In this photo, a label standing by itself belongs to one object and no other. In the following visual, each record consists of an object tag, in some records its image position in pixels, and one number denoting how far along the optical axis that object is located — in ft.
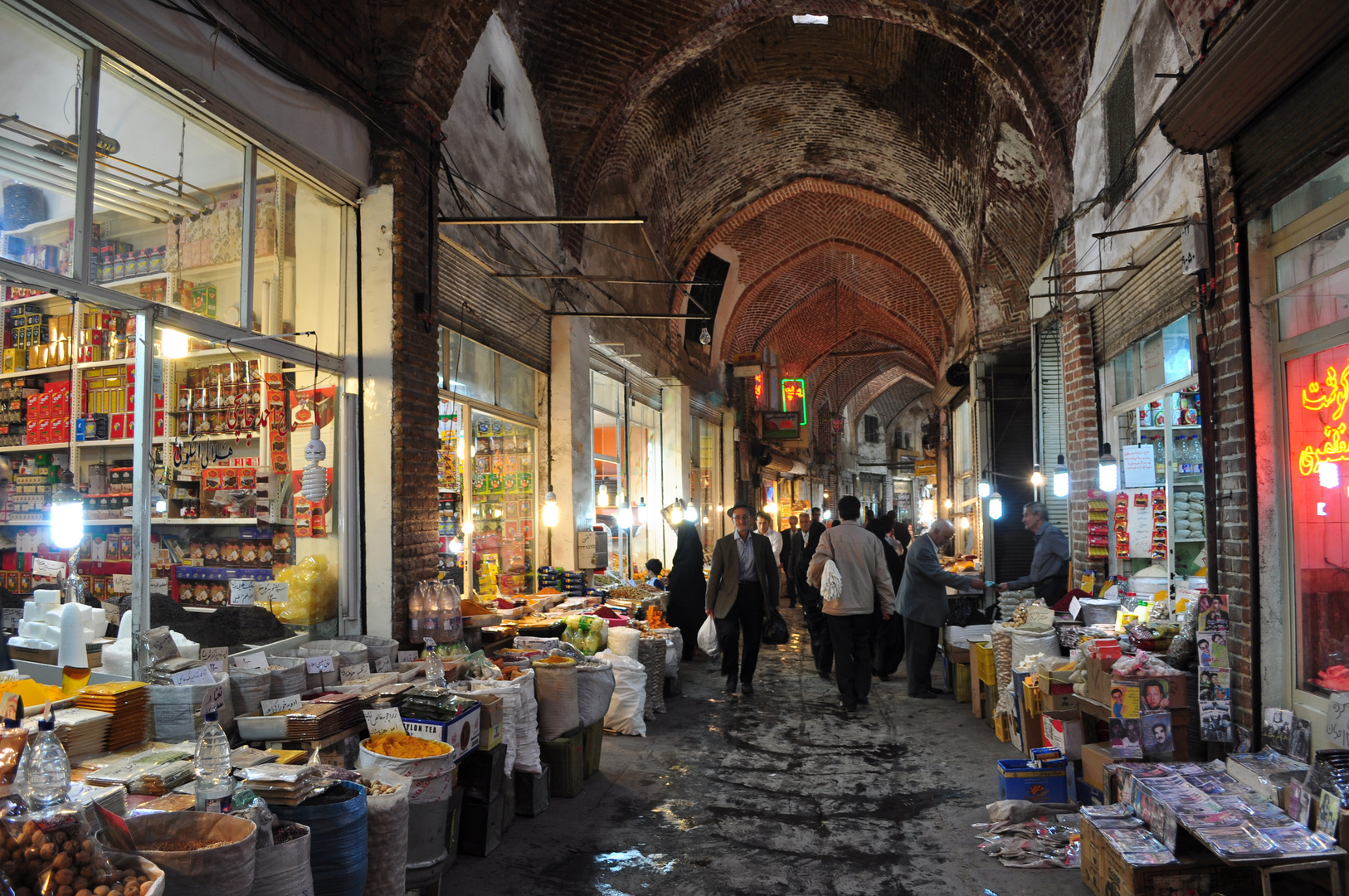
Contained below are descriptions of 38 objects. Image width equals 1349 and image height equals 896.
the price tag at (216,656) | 14.47
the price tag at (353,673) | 16.80
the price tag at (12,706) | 9.78
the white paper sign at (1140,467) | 24.75
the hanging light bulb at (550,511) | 31.71
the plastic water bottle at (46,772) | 8.23
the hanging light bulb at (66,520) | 14.42
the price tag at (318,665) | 15.98
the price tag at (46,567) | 14.01
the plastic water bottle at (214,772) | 9.37
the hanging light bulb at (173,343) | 15.42
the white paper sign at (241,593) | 18.01
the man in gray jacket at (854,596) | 25.66
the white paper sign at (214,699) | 13.34
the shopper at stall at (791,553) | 47.47
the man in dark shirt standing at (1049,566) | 27.84
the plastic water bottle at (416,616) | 20.03
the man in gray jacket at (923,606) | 26.94
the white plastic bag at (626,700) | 22.33
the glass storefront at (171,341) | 12.98
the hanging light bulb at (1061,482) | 28.91
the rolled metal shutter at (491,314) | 24.30
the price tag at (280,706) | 13.99
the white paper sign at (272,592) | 18.53
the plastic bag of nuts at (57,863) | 7.18
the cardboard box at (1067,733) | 16.57
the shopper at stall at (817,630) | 31.27
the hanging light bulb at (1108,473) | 25.50
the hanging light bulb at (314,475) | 18.21
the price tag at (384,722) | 13.94
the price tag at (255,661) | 14.82
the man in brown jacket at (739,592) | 27.71
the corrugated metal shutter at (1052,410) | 36.24
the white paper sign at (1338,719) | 12.18
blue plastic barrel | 10.23
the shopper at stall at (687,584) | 30.83
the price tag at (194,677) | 13.62
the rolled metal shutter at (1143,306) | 20.03
